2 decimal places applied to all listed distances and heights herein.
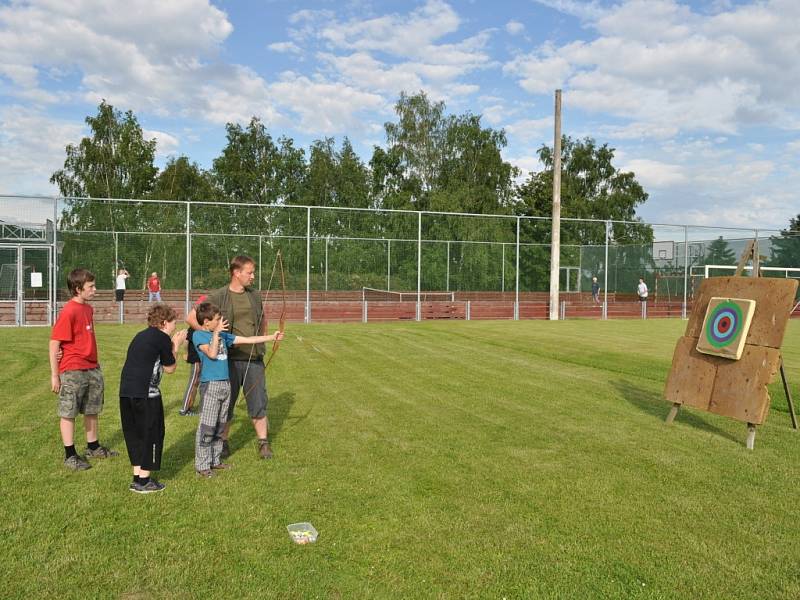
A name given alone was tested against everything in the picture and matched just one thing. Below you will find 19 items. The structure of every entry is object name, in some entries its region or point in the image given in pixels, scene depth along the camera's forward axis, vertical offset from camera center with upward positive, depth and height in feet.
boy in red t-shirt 19.58 -2.84
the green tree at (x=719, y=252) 111.45 +4.34
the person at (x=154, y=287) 77.36 -2.09
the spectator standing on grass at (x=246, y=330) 20.33 -1.88
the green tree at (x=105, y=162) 158.81 +26.12
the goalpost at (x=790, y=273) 114.51 +1.00
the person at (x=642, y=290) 101.45 -2.10
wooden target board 24.38 -3.15
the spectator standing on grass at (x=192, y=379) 25.55 -4.42
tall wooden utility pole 91.45 +6.19
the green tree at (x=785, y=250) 116.78 +5.12
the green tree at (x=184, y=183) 180.04 +24.60
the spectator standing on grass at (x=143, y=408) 17.34 -3.71
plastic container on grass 14.46 -5.87
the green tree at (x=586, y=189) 193.88 +27.83
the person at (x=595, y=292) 110.01 -2.78
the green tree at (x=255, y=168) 188.85 +29.94
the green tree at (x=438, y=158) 185.16 +33.31
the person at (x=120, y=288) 78.02 -2.35
